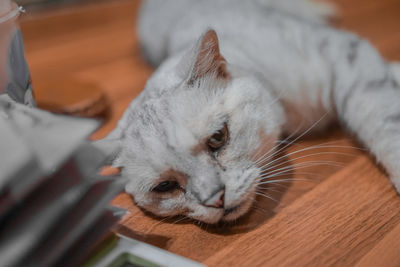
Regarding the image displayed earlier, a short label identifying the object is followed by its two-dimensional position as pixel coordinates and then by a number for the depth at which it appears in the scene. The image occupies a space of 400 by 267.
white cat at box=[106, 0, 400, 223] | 0.37
